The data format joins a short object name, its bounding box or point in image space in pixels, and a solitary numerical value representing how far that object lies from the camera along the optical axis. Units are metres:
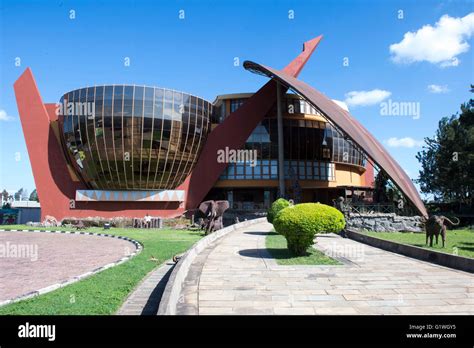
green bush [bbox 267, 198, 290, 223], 21.16
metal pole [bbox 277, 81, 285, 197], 40.07
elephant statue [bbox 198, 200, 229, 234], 21.45
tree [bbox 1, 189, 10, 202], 83.57
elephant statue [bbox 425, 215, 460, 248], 14.16
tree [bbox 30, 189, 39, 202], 158.02
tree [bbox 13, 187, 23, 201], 169.50
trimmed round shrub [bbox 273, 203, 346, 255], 11.39
